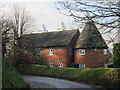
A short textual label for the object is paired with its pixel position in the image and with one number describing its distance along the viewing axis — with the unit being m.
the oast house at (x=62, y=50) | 31.47
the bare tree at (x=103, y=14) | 12.27
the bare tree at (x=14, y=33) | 27.89
